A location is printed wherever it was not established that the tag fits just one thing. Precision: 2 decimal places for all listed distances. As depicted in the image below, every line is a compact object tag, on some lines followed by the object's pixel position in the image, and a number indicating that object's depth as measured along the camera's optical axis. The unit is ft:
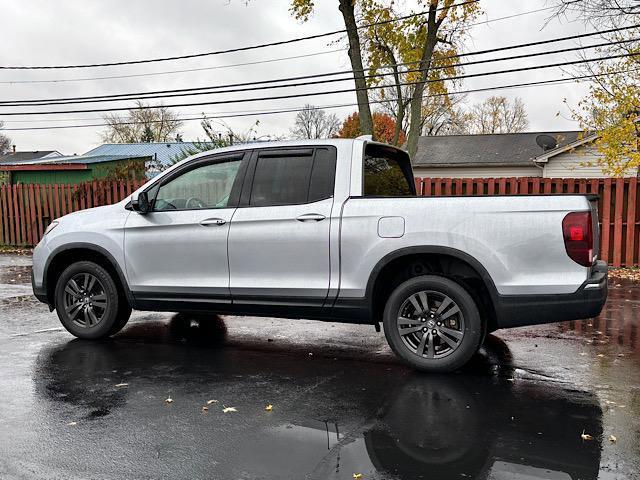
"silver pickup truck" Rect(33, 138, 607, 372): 16.46
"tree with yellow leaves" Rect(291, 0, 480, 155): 72.02
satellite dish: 109.50
